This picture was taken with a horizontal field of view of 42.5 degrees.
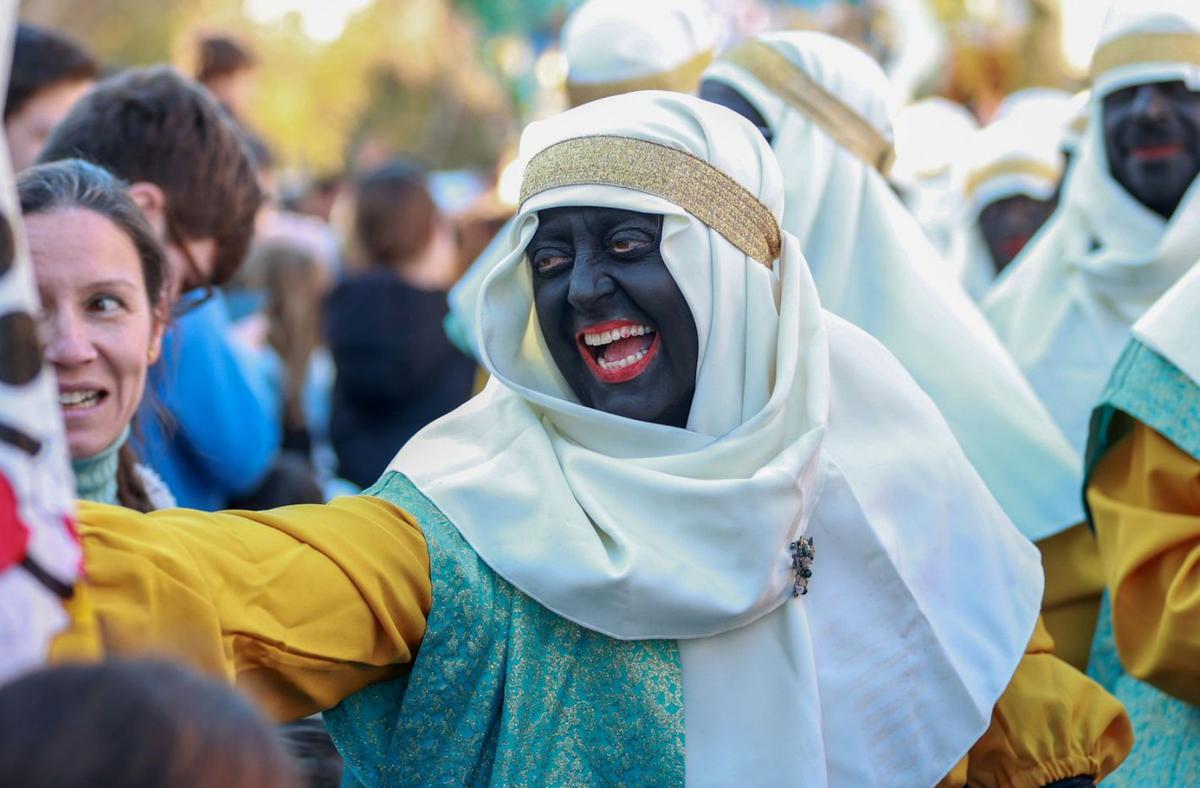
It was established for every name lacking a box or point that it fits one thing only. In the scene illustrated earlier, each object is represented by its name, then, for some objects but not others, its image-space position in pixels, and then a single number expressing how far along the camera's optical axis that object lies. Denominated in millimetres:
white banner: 1582
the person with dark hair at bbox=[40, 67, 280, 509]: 3764
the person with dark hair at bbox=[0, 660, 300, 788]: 1236
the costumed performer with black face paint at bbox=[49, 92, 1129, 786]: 2648
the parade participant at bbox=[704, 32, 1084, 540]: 4016
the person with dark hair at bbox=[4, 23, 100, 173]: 4645
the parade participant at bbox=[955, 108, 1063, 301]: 6723
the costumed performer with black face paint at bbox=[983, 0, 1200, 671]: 4660
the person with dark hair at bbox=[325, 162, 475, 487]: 6414
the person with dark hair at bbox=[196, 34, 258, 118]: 7234
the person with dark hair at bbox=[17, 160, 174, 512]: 2867
